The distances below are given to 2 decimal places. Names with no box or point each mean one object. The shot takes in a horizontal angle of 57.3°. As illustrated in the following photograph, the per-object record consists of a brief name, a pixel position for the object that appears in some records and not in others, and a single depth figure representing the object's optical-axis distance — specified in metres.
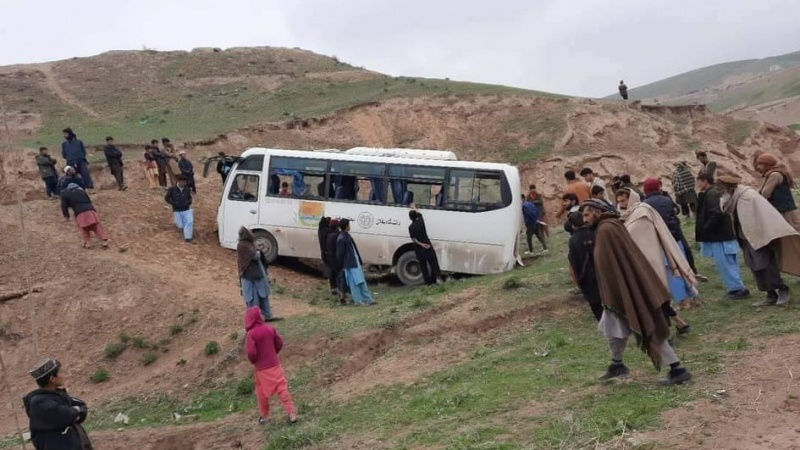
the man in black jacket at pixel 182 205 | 16.58
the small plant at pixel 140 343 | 12.67
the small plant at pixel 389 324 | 11.04
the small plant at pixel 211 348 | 11.42
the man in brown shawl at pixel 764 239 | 8.45
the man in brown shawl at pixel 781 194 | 9.06
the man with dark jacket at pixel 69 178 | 15.88
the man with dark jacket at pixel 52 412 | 5.81
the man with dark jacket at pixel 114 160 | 19.72
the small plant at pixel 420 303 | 12.12
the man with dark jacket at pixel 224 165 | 17.02
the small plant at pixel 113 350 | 12.62
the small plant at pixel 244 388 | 10.10
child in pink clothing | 7.98
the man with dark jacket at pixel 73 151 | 18.42
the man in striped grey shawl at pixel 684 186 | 15.95
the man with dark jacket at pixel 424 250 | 14.34
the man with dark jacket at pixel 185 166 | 19.18
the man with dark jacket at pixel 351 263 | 13.12
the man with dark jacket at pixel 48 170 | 18.55
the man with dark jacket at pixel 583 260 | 7.83
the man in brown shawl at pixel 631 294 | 6.41
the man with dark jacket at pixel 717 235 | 9.15
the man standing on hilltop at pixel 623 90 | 33.65
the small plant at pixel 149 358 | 12.22
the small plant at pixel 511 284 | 12.16
